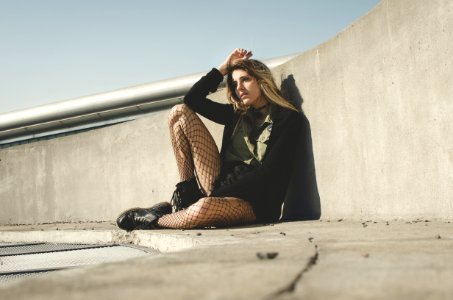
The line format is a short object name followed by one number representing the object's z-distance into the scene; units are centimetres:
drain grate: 224
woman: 304
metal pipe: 569
